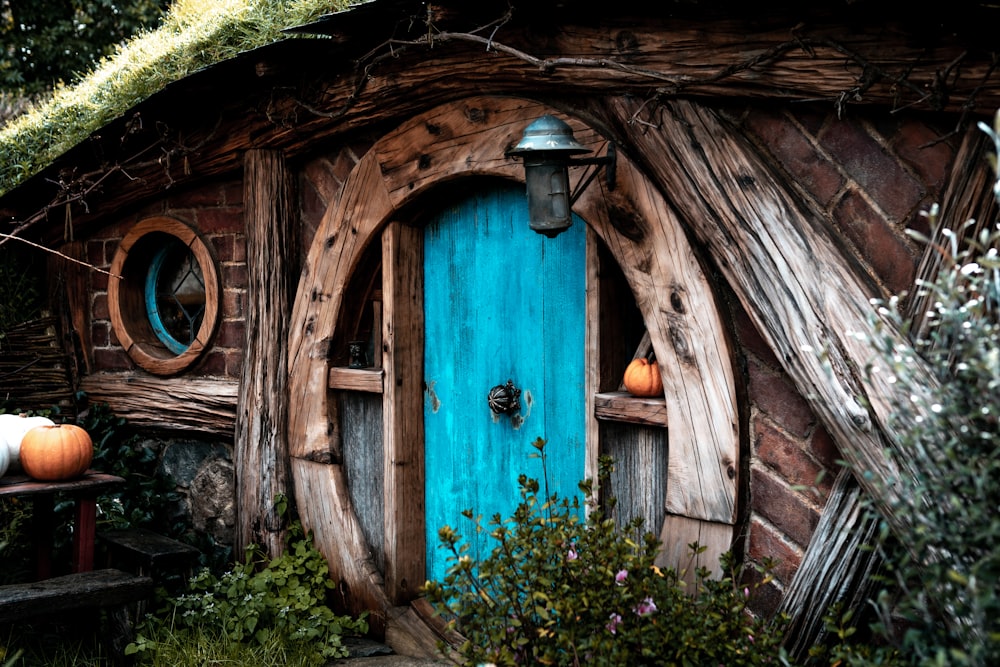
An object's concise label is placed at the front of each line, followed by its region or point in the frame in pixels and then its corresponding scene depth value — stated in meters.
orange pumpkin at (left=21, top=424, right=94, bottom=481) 4.14
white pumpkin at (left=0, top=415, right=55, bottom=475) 4.17
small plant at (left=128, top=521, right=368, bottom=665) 4.34
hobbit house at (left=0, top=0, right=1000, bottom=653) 2.96
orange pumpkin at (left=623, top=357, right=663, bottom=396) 3.58
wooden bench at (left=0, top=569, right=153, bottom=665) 3.81
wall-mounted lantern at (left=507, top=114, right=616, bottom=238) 3.31
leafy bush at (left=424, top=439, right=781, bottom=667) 2.82
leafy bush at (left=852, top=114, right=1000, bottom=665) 1.96
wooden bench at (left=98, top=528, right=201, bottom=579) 4.44
